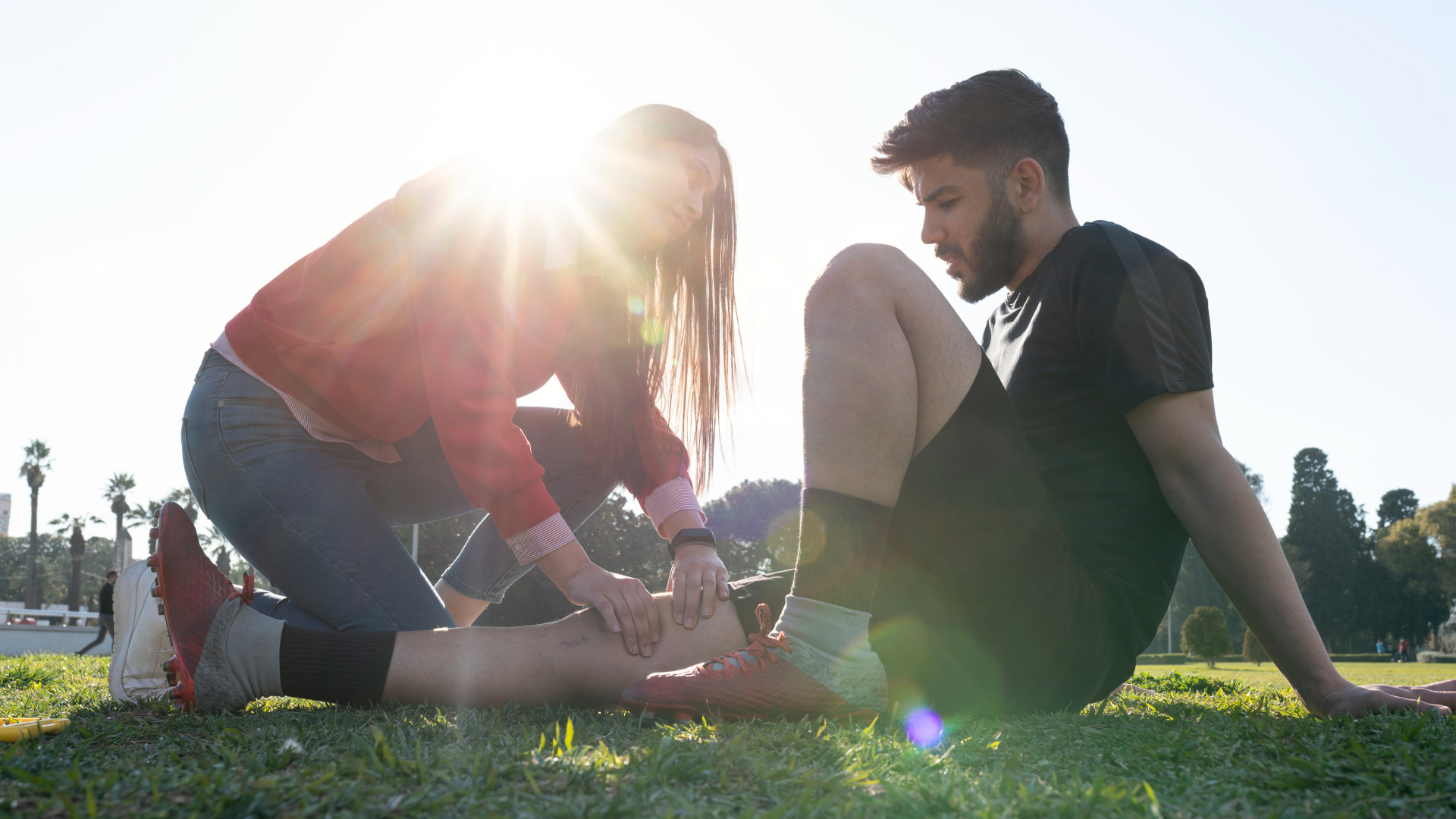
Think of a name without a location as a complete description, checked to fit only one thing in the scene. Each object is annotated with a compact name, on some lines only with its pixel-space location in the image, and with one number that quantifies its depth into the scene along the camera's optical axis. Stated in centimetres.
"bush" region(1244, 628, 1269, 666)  2981
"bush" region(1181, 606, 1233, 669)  3048
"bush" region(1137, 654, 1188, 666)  3356
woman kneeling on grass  277
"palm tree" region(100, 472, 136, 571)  5766
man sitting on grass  213
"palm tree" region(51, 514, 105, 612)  4164
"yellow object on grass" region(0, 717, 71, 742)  192
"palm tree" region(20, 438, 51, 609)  5066
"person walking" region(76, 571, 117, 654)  1423
